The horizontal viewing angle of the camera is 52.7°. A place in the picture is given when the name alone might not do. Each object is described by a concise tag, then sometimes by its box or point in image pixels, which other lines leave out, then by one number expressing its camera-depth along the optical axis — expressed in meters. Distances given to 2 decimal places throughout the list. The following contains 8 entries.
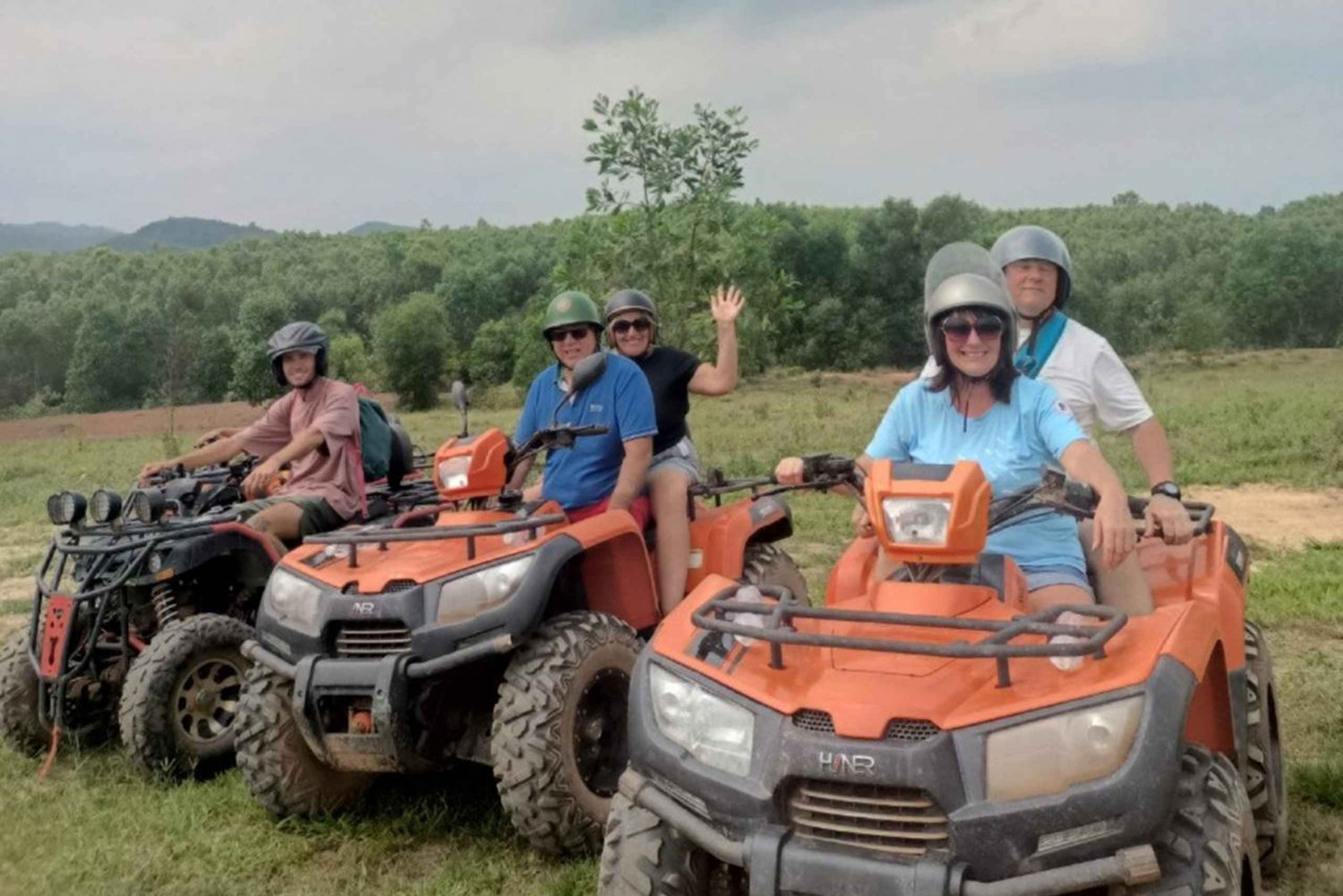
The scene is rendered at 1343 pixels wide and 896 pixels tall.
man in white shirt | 4.68
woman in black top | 6.26
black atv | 5.69
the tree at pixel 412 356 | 41.38
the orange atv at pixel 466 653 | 4.54
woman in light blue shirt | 3.76
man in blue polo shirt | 5.50
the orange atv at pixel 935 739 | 2.68
